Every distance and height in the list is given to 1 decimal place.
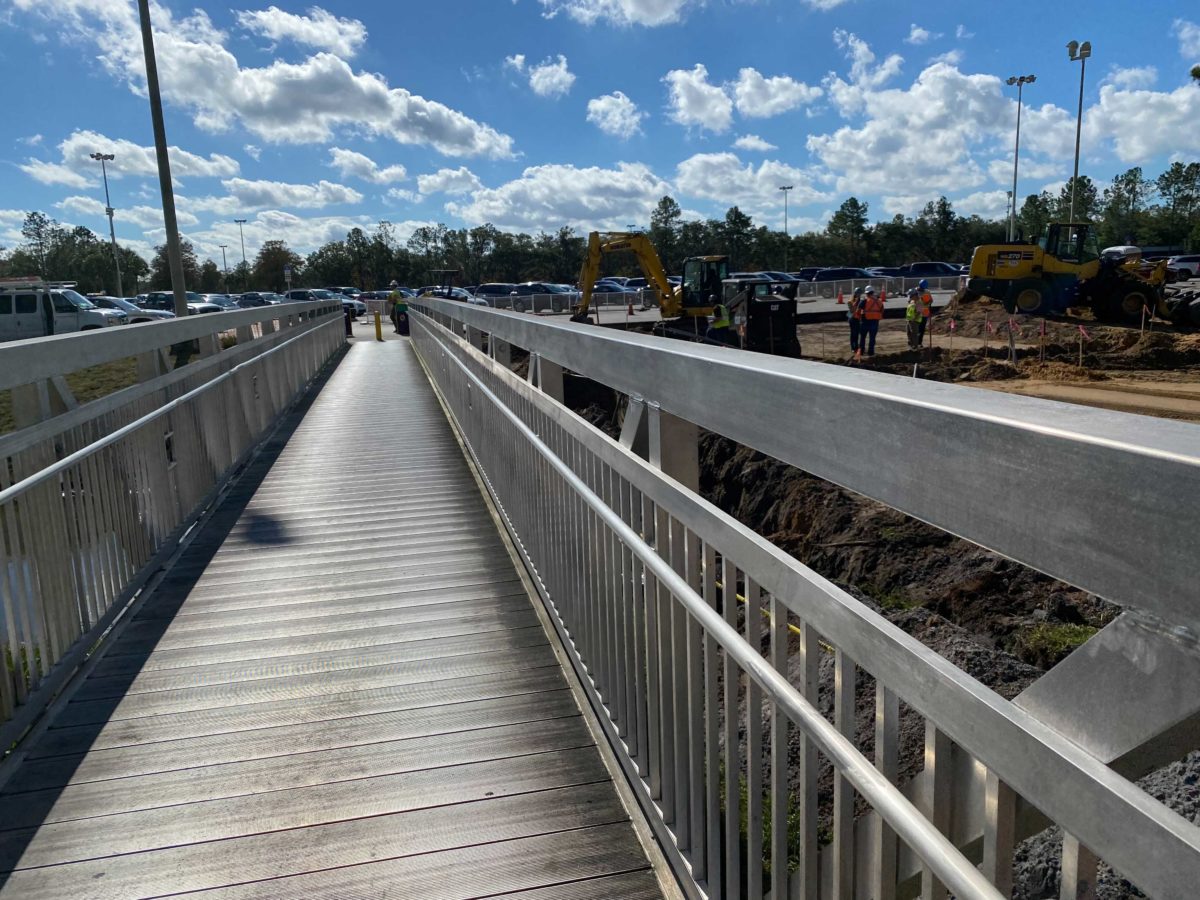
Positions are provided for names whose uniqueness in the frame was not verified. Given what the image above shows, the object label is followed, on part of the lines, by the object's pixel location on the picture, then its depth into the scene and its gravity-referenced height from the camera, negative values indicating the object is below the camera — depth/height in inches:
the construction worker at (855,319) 1028.5 -54.0
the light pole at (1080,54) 2283.5 +496.4
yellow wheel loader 1212.5 -13.3
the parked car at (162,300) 2413.9 -43.0
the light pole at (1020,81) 2667.3 +509.8
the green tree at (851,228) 4411.9 +197.3
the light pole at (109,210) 3398.1 +263.8
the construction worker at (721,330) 970.0 -60.4
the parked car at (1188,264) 2025.1 -6.7
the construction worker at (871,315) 1007.0 -49.7
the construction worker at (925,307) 1019.3 -43.2
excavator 971.3 -30.6
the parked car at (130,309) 1599.4 -42.6
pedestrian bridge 41.6 -45.1
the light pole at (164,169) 730.2 +89.5
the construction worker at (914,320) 1031.3 -56.8
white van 1137.4 -28.6
